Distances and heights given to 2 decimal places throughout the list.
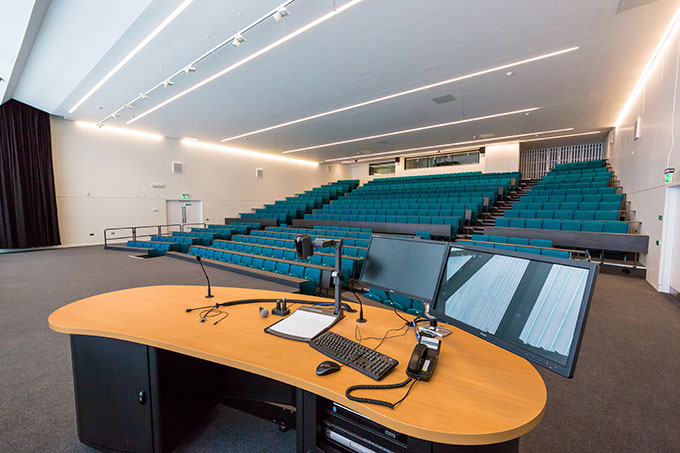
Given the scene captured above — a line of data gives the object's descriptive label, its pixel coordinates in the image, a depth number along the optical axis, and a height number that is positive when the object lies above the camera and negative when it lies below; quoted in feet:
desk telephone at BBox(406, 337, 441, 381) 3.36 -1.91
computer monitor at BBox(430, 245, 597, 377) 2.87 -1.12
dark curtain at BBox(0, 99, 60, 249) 24.97 +2.95
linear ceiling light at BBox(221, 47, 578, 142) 16.71 +8.82
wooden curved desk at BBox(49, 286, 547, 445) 2.72 -2.01
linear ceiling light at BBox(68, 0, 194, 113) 12.88 +9.09
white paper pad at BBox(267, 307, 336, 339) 4.55 -1.95
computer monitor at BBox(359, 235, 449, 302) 4.36 -0.95
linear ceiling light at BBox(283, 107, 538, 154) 26.25 +8.55
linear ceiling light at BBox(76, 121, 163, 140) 29.53 +8.88
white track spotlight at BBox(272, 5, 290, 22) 11.87 +8.26
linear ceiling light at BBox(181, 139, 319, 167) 37.78 +8.58
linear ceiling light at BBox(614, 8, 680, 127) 14.02 +8.65
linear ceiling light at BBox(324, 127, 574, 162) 32.55 +8.43
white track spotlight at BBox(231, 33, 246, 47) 13.89 +8.37
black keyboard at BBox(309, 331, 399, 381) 3.47 -1.94
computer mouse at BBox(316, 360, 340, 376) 3.45 -1.95
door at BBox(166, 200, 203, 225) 36.32 -0.14
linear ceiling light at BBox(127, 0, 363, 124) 12.94 +9.09
